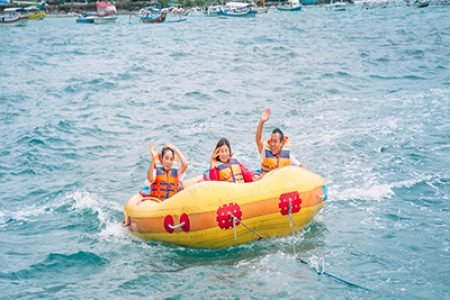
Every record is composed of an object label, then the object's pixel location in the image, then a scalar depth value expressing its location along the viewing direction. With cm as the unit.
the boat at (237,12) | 6047
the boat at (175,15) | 6177
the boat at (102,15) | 6046
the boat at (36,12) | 6694
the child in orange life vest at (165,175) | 775
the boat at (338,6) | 7255
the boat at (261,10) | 6825
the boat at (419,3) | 6262
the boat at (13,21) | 5610
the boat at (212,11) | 6575
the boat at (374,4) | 7038
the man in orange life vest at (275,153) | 810
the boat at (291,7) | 7256
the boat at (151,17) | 5922
